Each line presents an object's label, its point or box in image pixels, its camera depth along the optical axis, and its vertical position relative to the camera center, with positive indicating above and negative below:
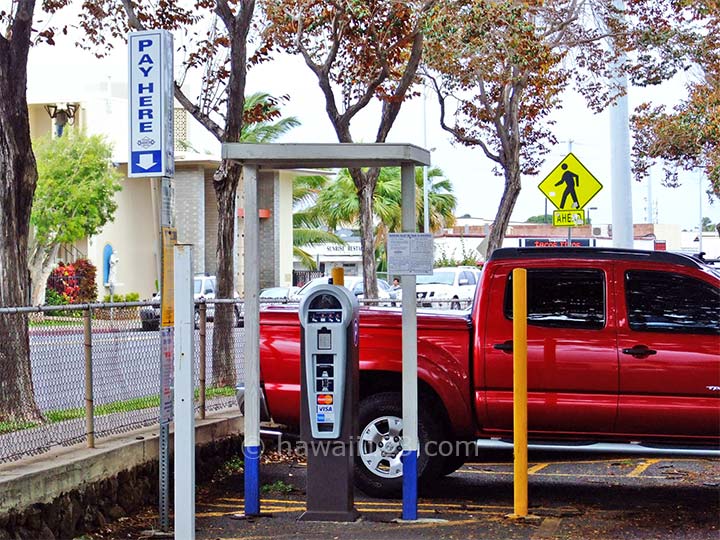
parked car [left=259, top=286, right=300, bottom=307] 35.91 +0.46
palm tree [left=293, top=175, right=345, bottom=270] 55.09 +4.28
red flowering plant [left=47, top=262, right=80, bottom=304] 40.34 +1.02
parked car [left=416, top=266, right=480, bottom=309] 37.52 +0.66
